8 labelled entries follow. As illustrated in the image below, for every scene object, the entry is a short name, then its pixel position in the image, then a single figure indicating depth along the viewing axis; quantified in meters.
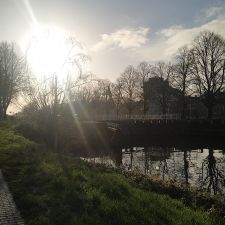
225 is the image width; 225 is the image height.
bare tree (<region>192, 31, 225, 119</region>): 39.55
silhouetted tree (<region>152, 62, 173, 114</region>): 50.50
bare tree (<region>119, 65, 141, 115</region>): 53.64
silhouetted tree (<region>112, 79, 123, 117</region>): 56.12
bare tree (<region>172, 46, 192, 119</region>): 43.62
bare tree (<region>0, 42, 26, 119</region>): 37.57
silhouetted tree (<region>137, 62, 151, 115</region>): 53.87
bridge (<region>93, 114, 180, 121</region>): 47.51
